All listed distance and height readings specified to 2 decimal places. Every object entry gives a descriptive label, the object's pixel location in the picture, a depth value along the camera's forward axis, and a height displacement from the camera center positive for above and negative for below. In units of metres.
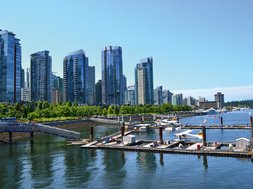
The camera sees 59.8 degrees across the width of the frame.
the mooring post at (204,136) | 51.45 -7.31
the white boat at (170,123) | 105.53 -9.13
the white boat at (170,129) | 96.36 -10.42
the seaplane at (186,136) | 71.02 -9.93
